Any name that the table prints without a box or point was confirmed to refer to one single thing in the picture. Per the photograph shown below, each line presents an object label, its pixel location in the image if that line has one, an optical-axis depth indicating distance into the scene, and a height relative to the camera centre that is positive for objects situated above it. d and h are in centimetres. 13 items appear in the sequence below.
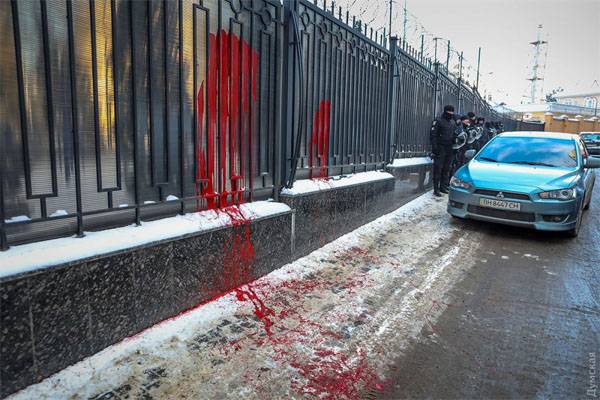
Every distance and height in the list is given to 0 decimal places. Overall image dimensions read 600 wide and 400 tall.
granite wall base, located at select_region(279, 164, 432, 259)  452 -86
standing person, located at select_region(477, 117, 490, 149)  1432 +57
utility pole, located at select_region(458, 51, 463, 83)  1386 +244
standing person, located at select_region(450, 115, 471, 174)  1049 +18
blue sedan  576 -52
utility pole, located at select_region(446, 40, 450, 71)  1429 +317
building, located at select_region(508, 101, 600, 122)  6494 +639
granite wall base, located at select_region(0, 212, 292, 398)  208 -97
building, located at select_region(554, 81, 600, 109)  9800 +1264
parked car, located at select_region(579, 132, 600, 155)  2653 +49
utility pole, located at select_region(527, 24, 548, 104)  7781 +1472
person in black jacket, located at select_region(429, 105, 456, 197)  939 +9
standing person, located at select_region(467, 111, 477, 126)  1233 +90
